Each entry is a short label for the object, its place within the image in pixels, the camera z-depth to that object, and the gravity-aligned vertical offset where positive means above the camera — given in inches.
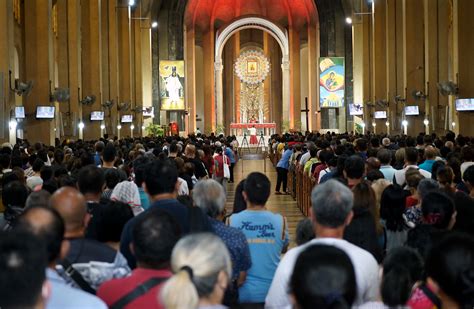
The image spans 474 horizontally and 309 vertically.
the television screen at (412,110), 1131.3 +21.7
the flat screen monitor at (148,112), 1649.1 +40.2
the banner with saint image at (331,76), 1683.1 +109.5
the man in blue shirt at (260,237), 216.5 -30.9
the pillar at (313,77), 1897.1 +122.9
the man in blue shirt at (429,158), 411.3 -17.8
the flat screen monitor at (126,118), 1432.1 +24.4
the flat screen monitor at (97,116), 1193.4 +24.5
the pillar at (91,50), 1237.1 +131.0
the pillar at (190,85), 1927.9 +111.5
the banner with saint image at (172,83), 1701.5 +102.3
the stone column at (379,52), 1469.0 +138.9
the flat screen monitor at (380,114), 1368.1 +20.5
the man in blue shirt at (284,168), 836.0 -43.2
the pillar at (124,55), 1526.8 +149.9
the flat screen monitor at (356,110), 1550.2 +32.9
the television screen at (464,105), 901.8 +22.4
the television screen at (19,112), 865.7 +24.0
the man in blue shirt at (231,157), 935.4 -35.0
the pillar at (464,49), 944.9 +91.3
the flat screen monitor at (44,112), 975.6 +26.3
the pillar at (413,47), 1189.7 +119.1
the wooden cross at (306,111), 1808.6 +38.1
